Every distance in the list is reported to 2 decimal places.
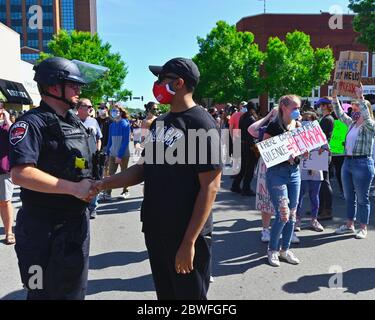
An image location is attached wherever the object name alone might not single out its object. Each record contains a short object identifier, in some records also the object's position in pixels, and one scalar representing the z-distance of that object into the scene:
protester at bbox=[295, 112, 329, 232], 5.90
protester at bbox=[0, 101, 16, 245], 5.28
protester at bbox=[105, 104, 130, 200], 8.09
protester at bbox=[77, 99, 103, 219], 6.63
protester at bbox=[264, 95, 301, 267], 4.32
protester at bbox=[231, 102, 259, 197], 8.46
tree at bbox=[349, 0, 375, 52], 20.30
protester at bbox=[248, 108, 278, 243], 5.09
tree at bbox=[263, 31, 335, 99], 46.94
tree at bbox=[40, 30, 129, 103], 44.12
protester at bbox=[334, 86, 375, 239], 5.28
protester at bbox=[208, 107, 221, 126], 14.58
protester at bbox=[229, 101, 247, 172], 9.82
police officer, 2.28
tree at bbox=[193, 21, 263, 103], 43.66
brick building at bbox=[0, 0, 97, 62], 98.02
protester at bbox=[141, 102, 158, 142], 6.99
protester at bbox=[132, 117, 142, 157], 16.47
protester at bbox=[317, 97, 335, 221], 6.52
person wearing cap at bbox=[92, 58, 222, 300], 2.23
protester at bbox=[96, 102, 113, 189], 8.36
